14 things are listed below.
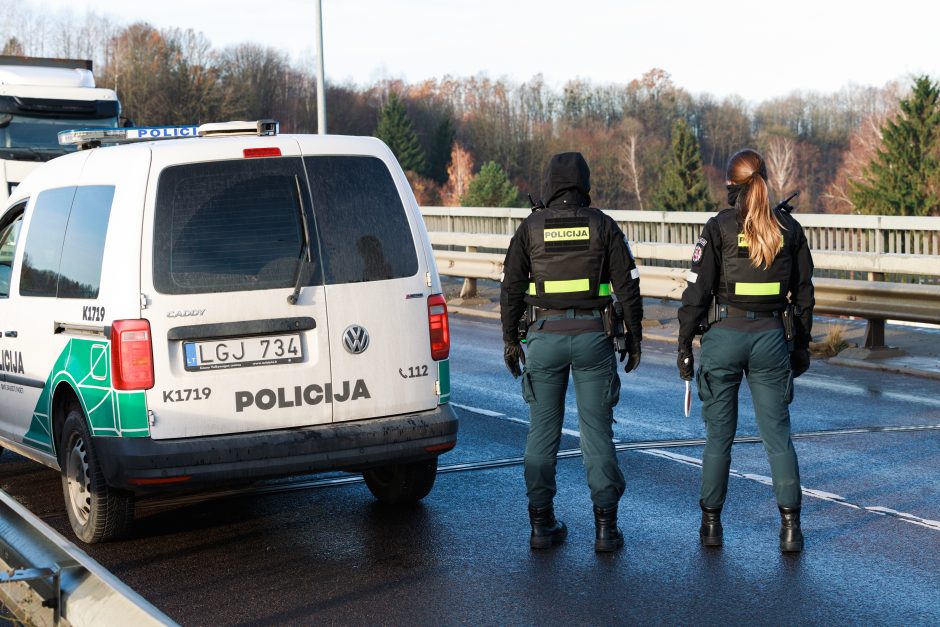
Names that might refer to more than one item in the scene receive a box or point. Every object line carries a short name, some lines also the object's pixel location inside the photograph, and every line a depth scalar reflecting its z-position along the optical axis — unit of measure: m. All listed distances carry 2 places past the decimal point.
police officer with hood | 5.63
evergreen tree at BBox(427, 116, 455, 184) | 108.69
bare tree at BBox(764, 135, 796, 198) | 105.38
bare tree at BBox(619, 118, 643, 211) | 106.00
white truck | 18.61
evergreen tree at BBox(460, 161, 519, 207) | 58.44
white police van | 5.53
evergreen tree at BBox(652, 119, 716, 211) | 71.69
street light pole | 24.09
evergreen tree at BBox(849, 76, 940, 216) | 64.62
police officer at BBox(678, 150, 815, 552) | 5.54
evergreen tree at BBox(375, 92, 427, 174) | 101.00
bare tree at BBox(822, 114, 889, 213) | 94.88
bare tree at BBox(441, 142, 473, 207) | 105.06
